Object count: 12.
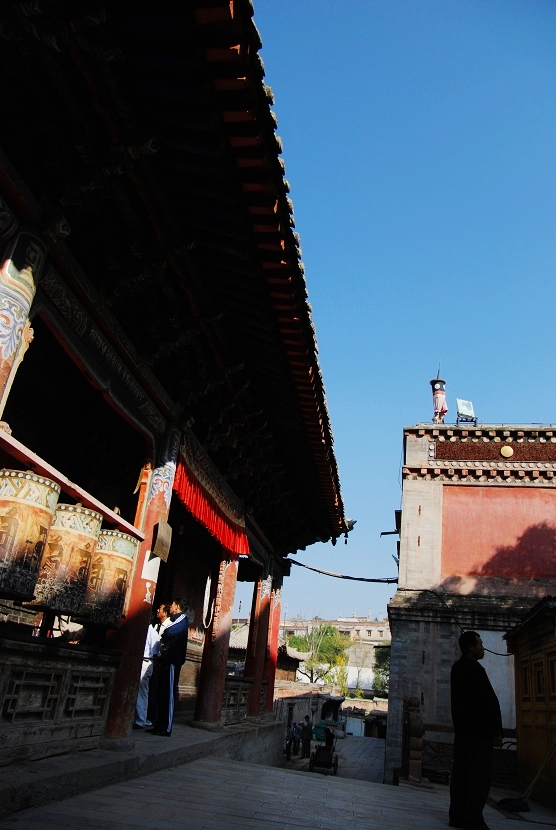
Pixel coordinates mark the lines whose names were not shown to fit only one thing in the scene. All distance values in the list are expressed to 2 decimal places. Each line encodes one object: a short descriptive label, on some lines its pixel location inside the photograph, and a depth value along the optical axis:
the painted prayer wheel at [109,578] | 4.71
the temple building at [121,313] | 3.15
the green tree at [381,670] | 65.74
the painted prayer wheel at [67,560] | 4.16
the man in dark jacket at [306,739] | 20.91
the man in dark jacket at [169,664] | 6.41
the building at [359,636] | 75.94
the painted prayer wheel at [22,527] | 3.48
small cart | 14.79
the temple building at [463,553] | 15.51
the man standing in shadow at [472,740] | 4.28
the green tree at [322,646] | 64.38
